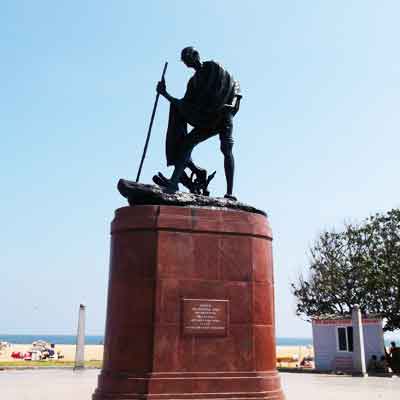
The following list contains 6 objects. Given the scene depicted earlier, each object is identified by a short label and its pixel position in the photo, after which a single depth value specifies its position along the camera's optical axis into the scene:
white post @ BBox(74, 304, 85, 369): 20.80
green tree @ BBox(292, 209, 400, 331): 27.34
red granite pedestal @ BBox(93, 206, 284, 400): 8.19
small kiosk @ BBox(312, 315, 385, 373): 23.25
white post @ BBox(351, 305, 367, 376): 19.81
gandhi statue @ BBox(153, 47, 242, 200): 10.41
